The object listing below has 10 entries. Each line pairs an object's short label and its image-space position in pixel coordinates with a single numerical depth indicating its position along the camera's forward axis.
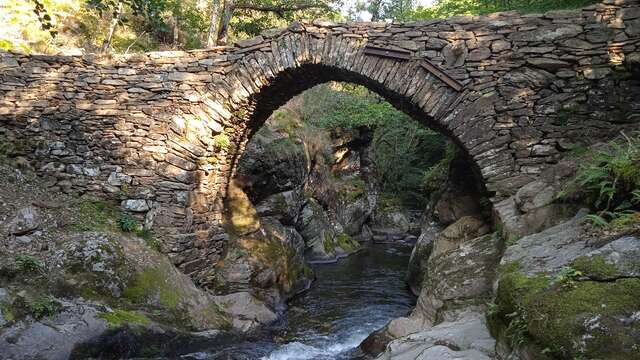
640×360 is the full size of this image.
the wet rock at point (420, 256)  9.66
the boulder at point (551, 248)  3.22
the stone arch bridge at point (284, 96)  6.15
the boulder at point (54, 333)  4.68
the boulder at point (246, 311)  7.30
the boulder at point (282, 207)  11.38
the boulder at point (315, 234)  13.63
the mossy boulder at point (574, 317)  2.26
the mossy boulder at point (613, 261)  2.62
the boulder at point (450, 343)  3.30
